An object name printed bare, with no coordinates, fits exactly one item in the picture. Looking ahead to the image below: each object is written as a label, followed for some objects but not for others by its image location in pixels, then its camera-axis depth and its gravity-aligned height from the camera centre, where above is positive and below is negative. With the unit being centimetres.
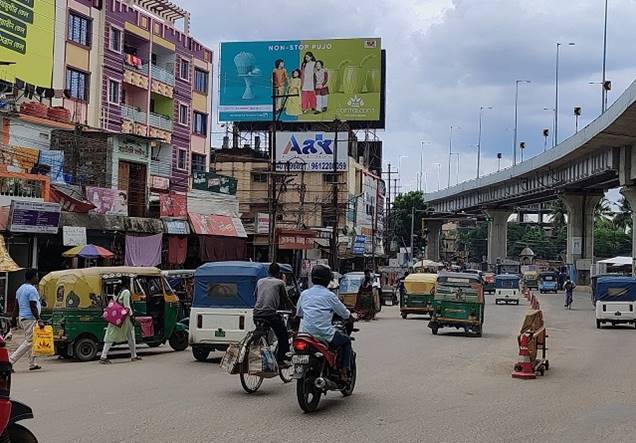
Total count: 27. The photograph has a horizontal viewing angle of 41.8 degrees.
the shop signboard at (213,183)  4319 +337
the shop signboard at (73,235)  2828 +25
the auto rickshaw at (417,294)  3559 -181
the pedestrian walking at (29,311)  1603 -134
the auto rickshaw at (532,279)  8788 -249
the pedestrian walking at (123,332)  1700 -183
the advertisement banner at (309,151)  5925 +702
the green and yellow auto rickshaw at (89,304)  1777 -132
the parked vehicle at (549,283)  8118 -262
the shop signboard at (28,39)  3198 +807
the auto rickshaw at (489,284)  7236 -259
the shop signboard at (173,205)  3566 +174
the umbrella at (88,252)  2691 -30
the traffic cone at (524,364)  1523 -202
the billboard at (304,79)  6297 +1334
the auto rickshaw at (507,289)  5659 -231
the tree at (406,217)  10850 +462
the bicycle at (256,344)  1223 -151
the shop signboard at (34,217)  2559 +78
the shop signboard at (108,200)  3111 +166
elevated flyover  5134 +655
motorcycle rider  1103 -85
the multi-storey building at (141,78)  3812 +859
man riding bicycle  1315 -95
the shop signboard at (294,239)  4541 +55
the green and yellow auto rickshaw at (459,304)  2606 -158
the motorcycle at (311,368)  1050 -153
